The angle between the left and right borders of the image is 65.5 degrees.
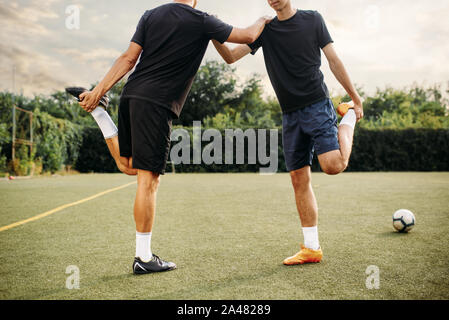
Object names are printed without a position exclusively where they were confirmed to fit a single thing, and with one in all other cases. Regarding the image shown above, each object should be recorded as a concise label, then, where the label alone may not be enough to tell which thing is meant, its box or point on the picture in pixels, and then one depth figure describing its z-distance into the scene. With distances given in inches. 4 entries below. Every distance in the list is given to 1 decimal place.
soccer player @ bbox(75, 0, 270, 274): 106.7
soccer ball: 159.8
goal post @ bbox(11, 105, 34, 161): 606.7
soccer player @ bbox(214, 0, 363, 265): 118.6
